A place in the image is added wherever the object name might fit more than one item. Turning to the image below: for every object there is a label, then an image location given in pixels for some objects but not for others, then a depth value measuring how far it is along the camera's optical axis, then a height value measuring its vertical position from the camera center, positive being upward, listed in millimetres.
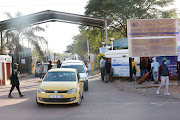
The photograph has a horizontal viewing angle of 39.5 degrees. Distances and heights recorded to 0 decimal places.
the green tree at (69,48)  150638 +6727
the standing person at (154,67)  16281 -585
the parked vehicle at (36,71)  28627 -1270
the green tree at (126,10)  35469 +7211
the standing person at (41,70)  21914 -896
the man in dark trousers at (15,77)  11883 -796
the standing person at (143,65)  18453 -502
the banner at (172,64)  18844 -469
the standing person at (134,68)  17969 -696
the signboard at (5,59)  18984 +114
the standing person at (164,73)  11820 -718
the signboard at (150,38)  17172 +1358
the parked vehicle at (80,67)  14445 -489
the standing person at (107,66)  19228 -559
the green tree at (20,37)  30312 +2878
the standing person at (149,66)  18406 -581
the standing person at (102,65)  20161 -498
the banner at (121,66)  20056 -608
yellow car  9062 -1177
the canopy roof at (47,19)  27000 +4748
